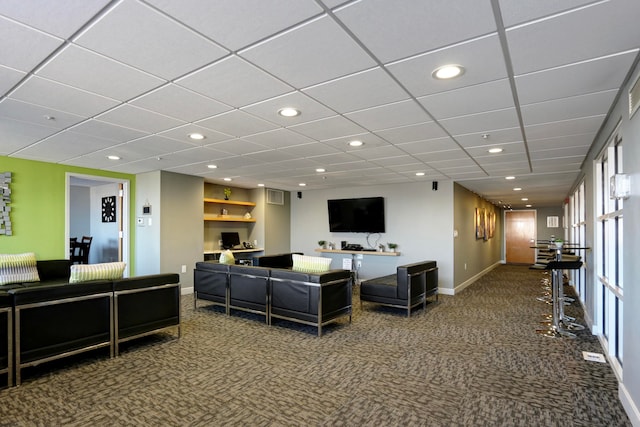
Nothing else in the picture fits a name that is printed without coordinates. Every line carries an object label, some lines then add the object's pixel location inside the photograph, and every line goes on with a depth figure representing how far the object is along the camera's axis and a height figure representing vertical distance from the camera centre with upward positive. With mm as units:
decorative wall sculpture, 5457 +234
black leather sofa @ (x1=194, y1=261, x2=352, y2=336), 4566 -1059
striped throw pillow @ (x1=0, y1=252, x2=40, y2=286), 5016 -737
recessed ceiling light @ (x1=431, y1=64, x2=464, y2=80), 2418 +1052
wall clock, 8039 +231
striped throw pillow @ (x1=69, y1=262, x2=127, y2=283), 3643 -579
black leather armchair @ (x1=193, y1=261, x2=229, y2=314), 5555 -1057
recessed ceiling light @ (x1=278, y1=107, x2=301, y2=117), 3277 +1030
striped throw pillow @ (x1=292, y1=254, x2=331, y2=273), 4939 -660
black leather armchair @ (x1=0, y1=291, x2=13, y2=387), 2965 -1011
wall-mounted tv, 8453 +89
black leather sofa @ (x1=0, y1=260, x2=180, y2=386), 3068 -995
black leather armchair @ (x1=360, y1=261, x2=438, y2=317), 5512 -1163
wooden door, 14211 -701
